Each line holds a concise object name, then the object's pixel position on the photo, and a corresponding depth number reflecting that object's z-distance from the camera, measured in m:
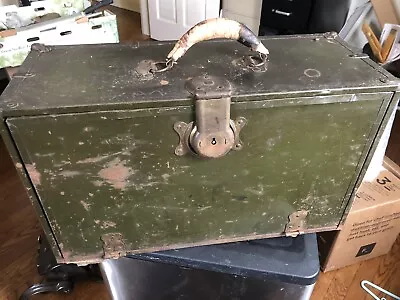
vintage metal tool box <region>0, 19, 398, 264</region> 0.78
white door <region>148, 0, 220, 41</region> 2.68
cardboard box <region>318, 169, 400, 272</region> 1.34
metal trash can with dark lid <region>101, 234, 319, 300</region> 1.02
